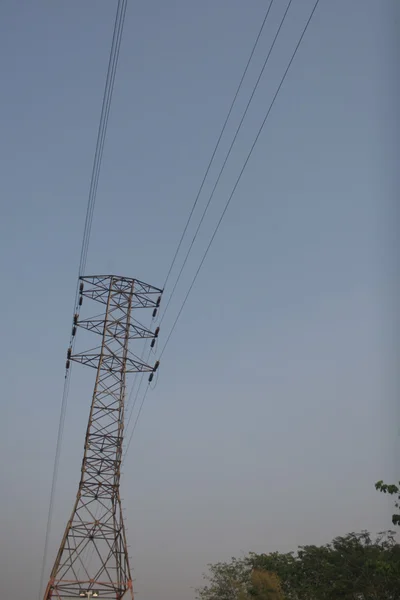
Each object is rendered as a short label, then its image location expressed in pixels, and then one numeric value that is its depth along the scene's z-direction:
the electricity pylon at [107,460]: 25.23
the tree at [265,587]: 38.41
